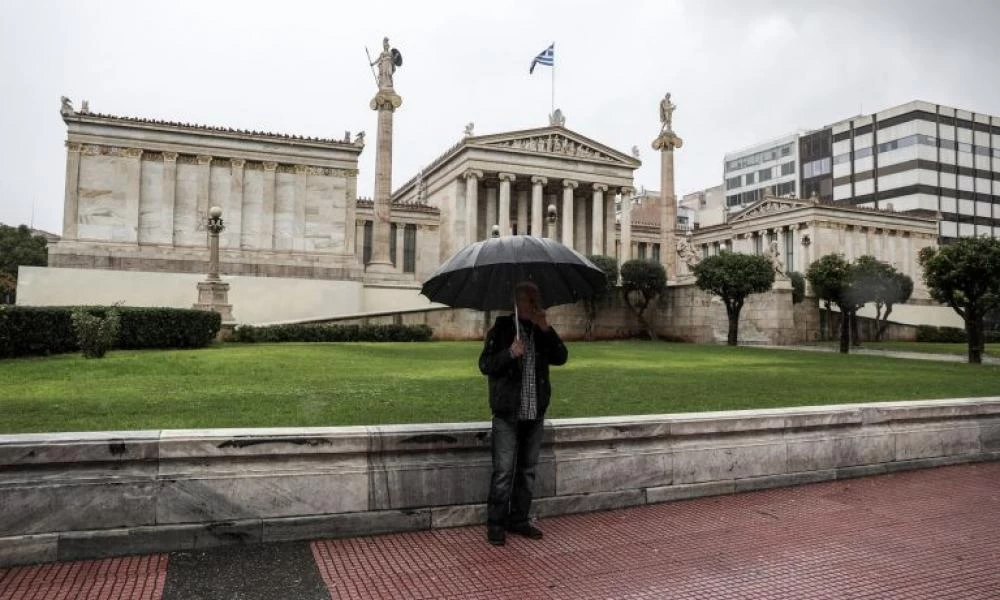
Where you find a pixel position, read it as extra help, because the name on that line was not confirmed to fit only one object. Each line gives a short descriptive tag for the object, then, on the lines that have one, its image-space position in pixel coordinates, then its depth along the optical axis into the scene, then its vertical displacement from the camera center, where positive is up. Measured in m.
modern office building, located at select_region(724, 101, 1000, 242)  70.06 +18.26
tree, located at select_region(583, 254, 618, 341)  33.50 +1.36
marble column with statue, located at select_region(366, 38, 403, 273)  34.28 +8.73
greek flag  42.12 +17.04
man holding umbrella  5.30 -0.67
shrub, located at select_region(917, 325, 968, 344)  39.34 -0.57
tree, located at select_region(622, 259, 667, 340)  33.47 +2.09
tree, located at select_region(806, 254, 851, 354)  27.72 +2.04
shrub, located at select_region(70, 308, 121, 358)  14.86 -0.49
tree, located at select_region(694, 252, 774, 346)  28.67 +1.99
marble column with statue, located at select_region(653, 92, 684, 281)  41.62 +8.94
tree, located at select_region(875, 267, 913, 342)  29.92 +1.54
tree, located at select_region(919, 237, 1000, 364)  20.94 +1.58
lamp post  24.11 +2.95
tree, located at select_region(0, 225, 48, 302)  50.25 +4.74
